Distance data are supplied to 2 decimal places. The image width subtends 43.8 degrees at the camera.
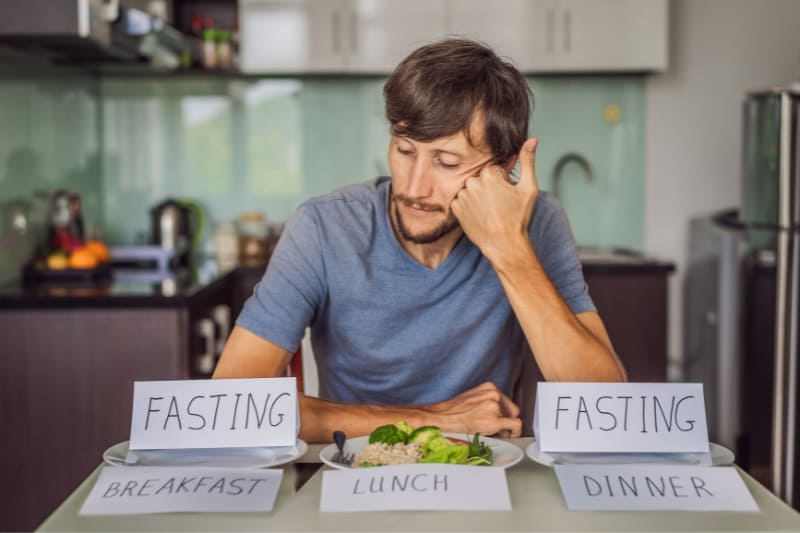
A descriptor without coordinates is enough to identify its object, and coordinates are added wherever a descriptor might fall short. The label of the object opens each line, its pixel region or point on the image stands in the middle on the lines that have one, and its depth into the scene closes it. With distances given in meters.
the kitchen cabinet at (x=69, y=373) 2.74
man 1.54
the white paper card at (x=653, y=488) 1.04
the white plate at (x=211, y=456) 1.18
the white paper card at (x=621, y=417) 1.18
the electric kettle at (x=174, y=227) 3.75
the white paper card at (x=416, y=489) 1.02
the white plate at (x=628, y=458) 1.18
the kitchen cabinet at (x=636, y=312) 3.64
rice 1.15
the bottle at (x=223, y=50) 3.96
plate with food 1.15
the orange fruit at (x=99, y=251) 3.26
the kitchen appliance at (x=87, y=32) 2.58
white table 0.99
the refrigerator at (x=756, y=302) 3.01
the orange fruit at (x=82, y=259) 3.15
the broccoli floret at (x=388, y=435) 1.20
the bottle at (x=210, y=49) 3.95
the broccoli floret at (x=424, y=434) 1.19
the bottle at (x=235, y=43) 4.04
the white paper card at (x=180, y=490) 1.03
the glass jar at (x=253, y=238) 3.85
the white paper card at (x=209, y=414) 1.18
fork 1.19
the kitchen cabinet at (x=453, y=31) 3.77
